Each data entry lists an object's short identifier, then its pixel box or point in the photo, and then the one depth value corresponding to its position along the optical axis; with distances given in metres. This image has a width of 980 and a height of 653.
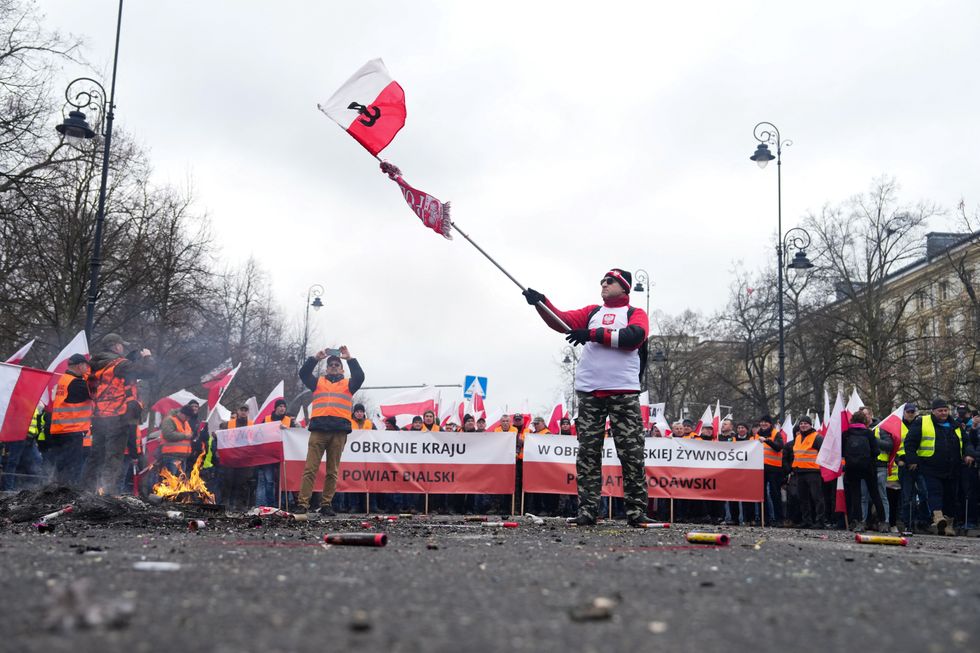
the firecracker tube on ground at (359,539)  6.33
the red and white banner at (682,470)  16.12
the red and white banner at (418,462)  15.89
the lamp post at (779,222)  24.98
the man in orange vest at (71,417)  11.31
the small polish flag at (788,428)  19.75
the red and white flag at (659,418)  21.91
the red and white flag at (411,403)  22.98
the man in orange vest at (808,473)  15.40
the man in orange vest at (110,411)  11.57
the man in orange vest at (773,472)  16.53
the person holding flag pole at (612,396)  9.00
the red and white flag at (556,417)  19.88
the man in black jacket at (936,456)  13.76
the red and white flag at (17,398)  11.62
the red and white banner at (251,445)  16.23
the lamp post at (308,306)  44.18
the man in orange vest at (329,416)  11.89
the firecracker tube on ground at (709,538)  6.73
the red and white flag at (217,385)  19.38
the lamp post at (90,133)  18.53
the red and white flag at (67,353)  14.72
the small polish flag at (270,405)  19.42
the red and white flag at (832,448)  14.24
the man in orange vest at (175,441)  15.04
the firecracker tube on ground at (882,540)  7.86
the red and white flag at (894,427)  14.71
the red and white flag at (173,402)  18.94
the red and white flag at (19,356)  14.41
